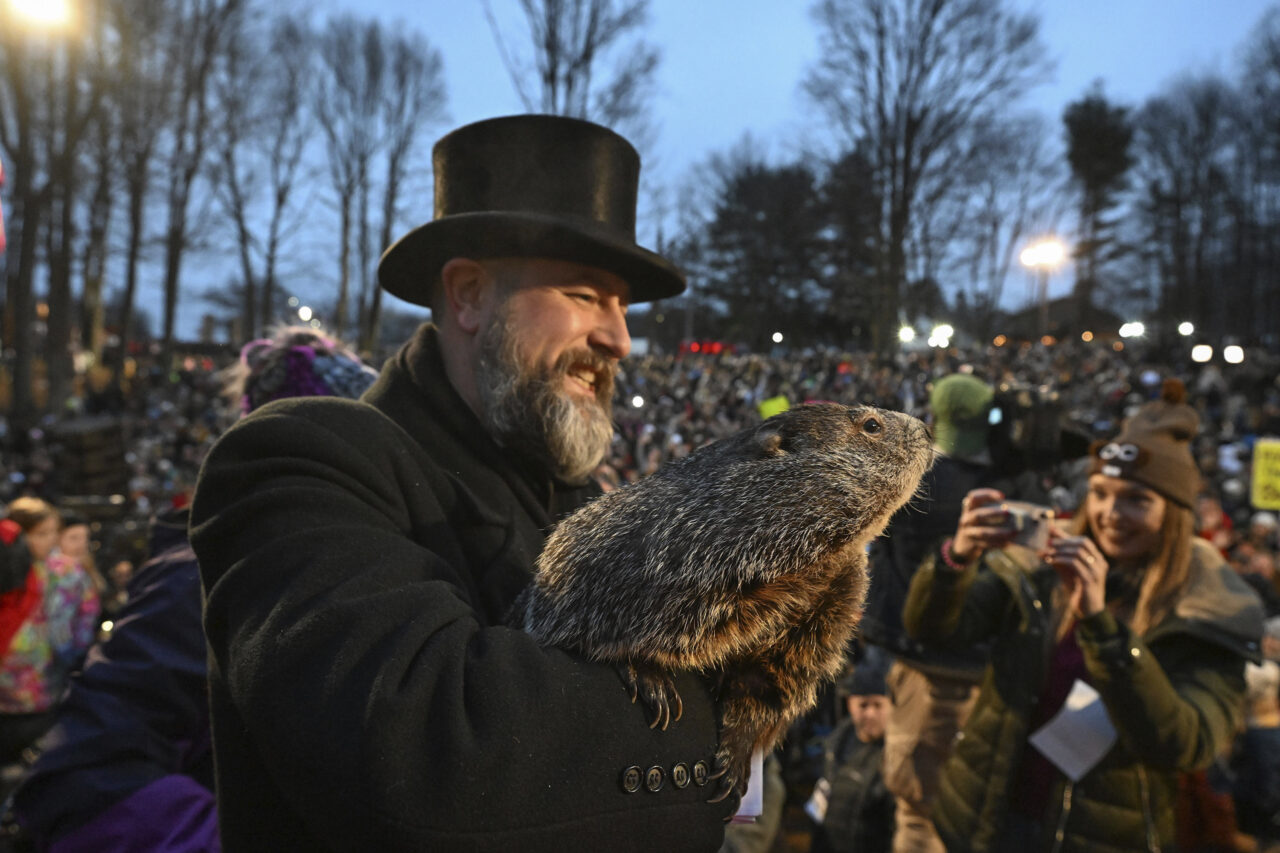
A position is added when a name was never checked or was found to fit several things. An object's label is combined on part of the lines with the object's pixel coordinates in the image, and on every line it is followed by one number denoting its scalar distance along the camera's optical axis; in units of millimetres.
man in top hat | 1062
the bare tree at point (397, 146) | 30922
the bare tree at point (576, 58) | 14906
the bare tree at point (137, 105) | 18672
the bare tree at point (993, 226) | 33844
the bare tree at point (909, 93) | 18438
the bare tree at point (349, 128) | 30922
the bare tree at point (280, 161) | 29391
